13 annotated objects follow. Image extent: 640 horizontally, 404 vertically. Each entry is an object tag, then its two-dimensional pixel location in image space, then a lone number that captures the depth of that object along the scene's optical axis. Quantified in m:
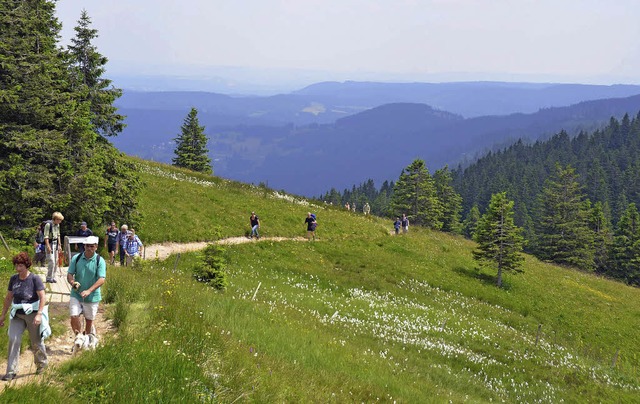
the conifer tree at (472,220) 96.93
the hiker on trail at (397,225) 41.28
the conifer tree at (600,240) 74.62
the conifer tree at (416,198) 65.75
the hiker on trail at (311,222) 31.34
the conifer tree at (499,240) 32.91
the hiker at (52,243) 12.95
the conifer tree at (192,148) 63.11
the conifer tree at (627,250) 68.19
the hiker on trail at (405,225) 42.78
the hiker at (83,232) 15.44
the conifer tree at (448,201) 85.56
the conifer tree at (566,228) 68.38
